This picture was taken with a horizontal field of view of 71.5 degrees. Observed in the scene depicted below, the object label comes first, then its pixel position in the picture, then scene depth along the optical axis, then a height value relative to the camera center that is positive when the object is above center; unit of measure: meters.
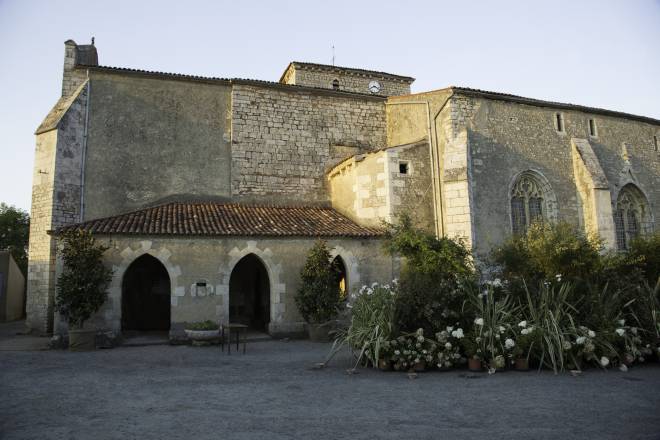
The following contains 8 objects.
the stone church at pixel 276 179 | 15.30 +3.87
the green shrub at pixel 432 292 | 9.37 -0.35
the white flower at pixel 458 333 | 8.69 -1.10
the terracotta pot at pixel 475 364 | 8.66 -1.69
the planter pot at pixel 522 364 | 8.56 -1.69
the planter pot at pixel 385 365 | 8.96 -1.72
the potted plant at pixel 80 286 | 12.73 -0.10
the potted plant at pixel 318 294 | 14.59 -0.54
